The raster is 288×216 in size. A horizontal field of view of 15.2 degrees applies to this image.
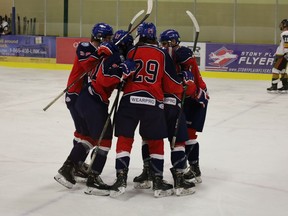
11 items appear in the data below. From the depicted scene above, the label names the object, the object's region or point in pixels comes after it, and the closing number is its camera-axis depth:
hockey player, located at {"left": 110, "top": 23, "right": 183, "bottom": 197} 7.25
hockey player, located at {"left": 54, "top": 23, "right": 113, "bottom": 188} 7.56
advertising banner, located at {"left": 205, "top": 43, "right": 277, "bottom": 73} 22.63
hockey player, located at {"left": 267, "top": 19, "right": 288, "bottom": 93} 18.40
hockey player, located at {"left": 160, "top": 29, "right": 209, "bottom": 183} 7.56
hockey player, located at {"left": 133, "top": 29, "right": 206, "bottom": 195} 7.51
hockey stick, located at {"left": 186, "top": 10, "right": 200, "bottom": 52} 8.07
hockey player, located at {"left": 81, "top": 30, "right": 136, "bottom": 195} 7.46
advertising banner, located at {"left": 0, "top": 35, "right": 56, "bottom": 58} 26.24
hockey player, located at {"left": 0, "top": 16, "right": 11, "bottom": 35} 27.44
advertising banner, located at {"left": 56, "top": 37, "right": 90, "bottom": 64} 25.68
